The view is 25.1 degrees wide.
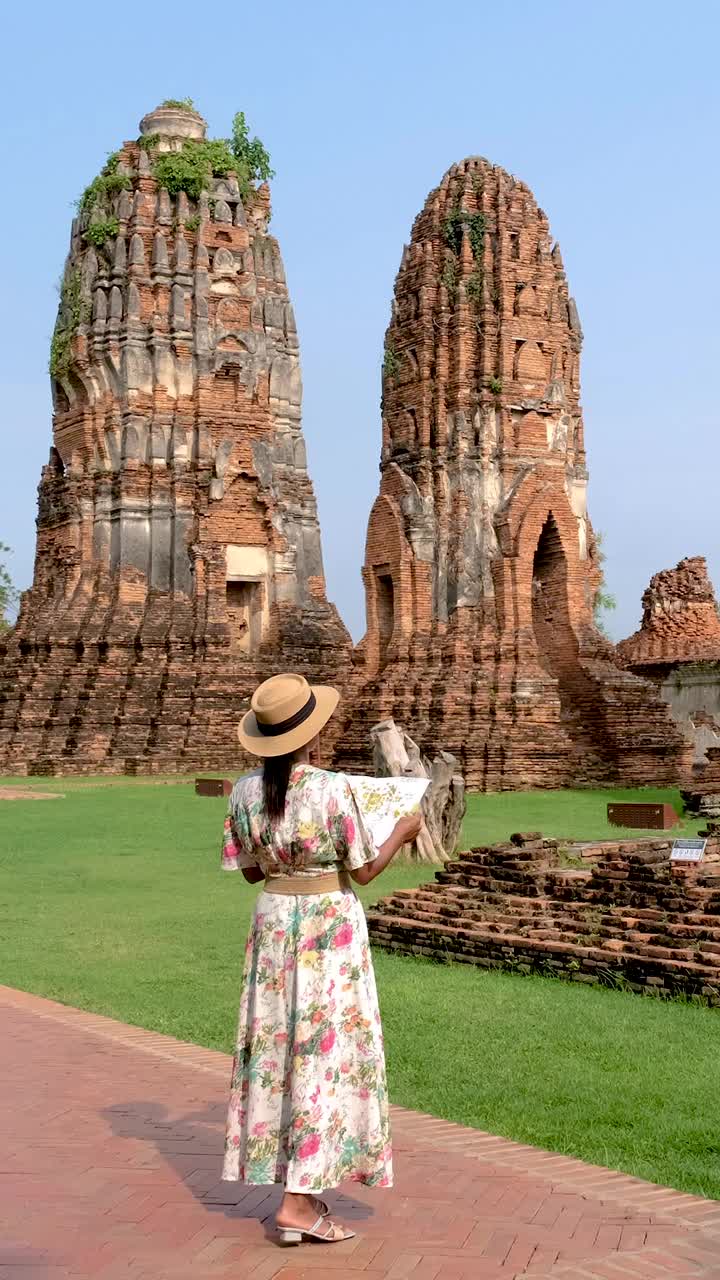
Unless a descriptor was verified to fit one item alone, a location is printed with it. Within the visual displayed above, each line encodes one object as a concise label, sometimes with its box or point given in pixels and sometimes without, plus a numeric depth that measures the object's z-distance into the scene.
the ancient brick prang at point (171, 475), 28.67
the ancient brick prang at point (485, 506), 26.02
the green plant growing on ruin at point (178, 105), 31.55
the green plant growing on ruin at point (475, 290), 27.38
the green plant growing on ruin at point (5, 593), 55.23
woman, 4.57
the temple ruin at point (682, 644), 33.66
